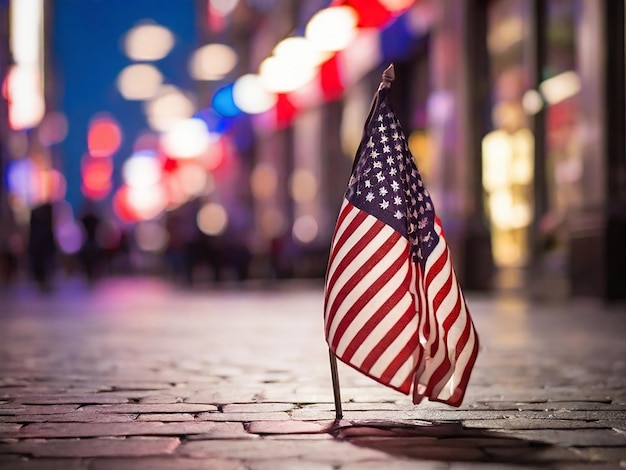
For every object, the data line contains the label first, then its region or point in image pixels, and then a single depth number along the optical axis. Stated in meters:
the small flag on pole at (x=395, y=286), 3.99
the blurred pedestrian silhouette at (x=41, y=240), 19.48
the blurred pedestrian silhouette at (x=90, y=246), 24.30
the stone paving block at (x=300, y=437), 3.70
